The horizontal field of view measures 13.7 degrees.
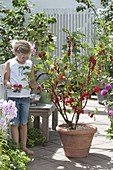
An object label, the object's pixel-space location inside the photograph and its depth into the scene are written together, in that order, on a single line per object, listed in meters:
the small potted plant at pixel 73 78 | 5.75
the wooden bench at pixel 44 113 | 6.70
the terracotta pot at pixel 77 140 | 5.72
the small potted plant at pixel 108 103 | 5.77
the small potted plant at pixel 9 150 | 4.02
